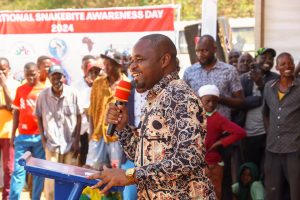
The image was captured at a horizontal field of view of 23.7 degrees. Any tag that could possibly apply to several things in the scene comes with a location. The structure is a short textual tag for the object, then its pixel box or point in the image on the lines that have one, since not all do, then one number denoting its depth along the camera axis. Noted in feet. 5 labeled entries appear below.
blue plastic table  11.54
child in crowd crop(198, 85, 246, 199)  23.11
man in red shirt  28.04
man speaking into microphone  11.10
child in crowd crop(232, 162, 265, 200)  25.59
